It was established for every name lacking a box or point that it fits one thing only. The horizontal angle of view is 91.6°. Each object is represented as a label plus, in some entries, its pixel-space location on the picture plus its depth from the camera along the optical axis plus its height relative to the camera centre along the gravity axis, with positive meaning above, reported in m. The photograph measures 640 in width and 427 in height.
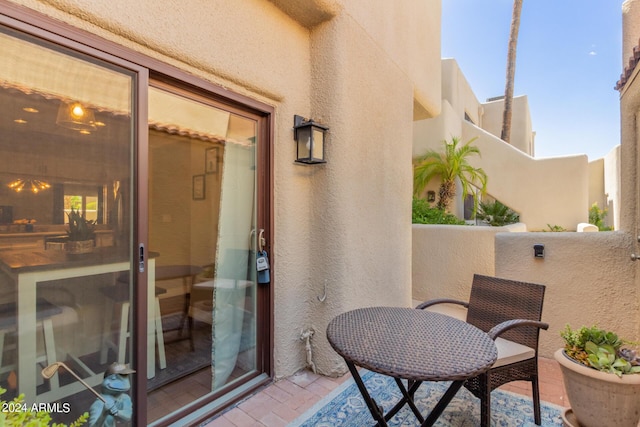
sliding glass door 1.79 -0.12
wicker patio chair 2.43 -0.99
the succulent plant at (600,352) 2.23 -1.04
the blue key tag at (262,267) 3.12 -0.51
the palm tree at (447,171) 9.04 +1.35
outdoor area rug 2.64 -1.75
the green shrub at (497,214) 10.82 +0.06
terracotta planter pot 2.18 -1.30
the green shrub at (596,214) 12.17 +0.06
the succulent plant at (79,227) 1.98 -0.07
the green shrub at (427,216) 7.38 -0.01
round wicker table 1.72 -0.82
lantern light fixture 3.25 +0.81
